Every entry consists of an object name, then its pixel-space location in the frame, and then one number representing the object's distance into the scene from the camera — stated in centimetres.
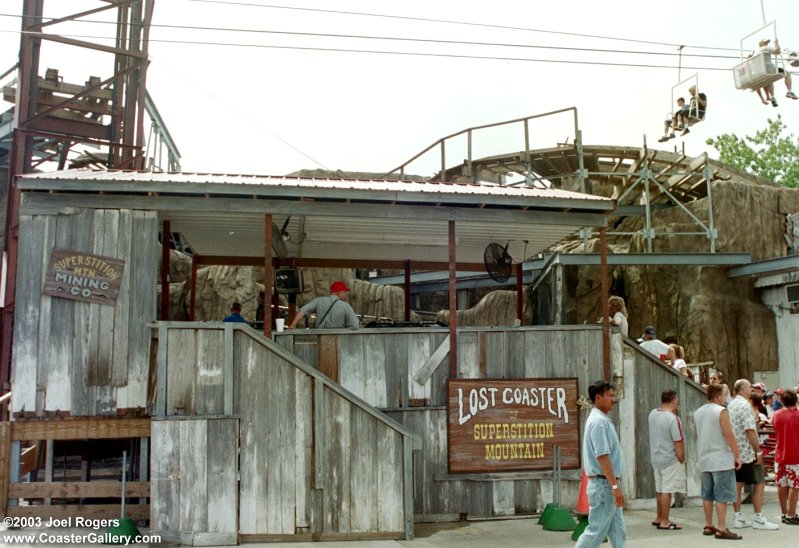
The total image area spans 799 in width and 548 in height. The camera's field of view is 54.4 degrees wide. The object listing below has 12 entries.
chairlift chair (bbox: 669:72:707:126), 1965
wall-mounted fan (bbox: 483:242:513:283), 1198
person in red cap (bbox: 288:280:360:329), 1036
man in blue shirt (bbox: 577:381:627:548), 650
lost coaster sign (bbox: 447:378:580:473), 1002
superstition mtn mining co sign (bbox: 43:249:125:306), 908
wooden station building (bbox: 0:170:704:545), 883
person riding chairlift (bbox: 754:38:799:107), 1545
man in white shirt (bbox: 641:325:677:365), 1230
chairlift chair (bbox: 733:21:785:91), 1538
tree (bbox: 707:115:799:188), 4700
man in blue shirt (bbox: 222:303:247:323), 1071
